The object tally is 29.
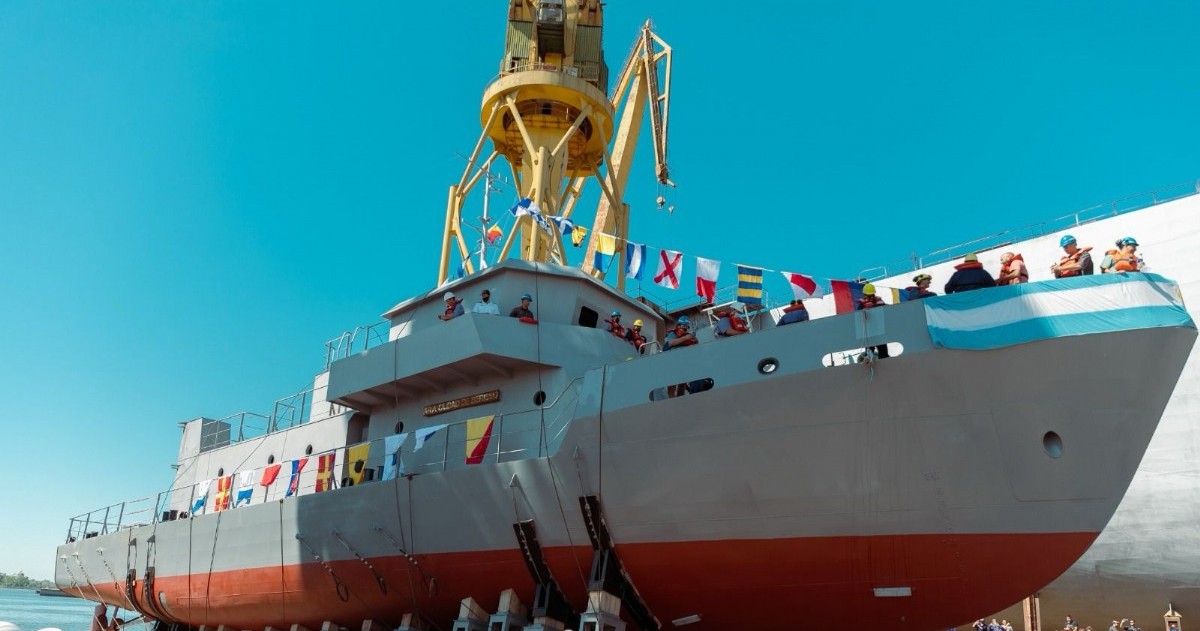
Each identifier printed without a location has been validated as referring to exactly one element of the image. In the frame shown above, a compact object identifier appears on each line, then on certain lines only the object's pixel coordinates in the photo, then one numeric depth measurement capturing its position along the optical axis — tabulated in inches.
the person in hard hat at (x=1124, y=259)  366.0
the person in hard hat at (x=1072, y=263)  377.1
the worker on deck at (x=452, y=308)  565.3
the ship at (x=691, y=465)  362.9
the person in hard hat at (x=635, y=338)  571.3
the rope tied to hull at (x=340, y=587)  563.5
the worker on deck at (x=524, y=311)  533.0
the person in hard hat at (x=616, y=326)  566.3
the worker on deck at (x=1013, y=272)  388.5
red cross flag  547.8
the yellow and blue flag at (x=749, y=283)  516.7
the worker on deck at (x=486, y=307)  536.7
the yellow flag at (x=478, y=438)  497.0
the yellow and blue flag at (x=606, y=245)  604.1
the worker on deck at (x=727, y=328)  448.5
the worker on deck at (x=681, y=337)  466.0
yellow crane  679.7
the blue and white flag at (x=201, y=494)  730.2
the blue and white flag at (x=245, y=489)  674.2
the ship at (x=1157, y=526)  753.6
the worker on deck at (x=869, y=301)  408.2
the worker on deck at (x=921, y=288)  400.5
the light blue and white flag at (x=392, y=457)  536.2
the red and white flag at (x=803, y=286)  475.5
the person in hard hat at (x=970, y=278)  386.9
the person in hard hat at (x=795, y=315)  422.6
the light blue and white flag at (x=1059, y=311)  350.9
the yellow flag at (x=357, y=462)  573.6
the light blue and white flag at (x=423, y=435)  520.3
